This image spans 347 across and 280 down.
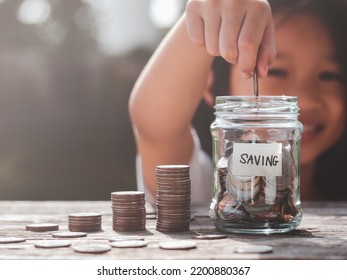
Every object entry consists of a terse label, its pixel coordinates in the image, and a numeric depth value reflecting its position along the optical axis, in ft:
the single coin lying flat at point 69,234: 3.12
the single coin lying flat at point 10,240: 3.04
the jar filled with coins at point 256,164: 3.06
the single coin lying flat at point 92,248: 2.88
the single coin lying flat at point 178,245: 2.90
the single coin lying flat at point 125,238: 3.04
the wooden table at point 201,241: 2.84
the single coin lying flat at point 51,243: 2.95
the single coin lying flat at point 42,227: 3.24
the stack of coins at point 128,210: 3.24
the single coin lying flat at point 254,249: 2.85
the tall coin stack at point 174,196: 3.19
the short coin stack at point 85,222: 3.24
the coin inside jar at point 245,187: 3.05
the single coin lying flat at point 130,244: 2.94
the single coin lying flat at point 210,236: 3.03
